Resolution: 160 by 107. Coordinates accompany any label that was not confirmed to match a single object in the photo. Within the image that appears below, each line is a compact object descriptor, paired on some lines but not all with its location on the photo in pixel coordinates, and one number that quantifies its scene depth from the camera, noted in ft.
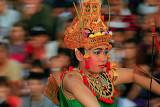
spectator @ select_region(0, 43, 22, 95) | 22.23
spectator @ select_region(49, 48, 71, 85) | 23.70
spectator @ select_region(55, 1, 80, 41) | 27.05
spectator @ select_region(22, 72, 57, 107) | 22.12
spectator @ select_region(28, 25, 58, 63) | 24.60
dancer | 16.03
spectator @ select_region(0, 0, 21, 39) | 26.10
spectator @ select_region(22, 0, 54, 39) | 26.20
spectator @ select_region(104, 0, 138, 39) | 27.35
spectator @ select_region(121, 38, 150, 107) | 22.92
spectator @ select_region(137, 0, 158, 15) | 28.72
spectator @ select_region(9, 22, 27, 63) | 24.31
